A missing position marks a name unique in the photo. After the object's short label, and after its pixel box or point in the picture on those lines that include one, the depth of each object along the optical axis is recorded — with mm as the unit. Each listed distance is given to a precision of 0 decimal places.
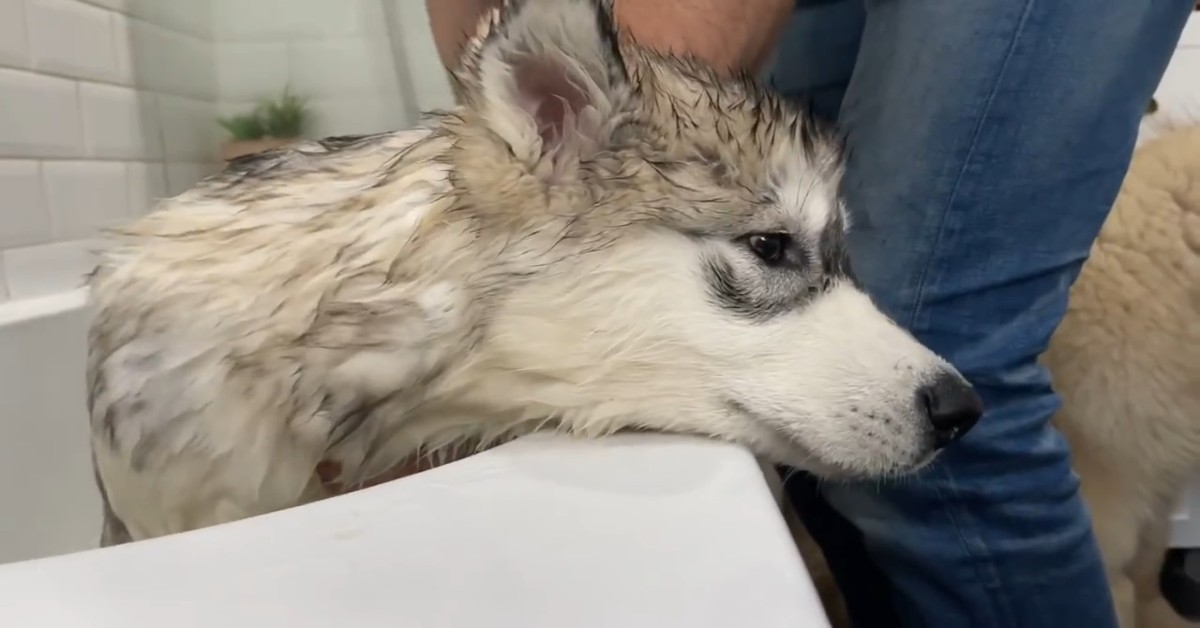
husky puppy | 777
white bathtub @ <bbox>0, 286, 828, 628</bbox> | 450
